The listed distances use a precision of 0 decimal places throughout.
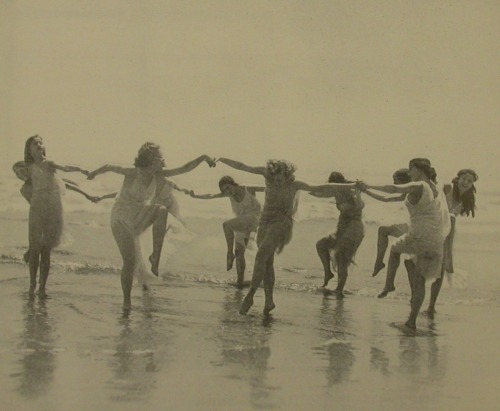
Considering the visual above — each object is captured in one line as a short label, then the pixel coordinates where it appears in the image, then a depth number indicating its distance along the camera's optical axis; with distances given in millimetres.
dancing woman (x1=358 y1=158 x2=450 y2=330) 6195
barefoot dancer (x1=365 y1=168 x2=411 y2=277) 6910
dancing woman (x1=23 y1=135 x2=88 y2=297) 6922
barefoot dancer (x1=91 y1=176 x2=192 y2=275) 6793
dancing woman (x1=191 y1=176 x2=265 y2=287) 8281
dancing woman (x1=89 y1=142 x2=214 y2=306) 6484
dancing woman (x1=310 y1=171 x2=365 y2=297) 8117
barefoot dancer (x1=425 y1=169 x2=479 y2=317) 7047
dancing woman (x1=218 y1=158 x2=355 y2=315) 6301
